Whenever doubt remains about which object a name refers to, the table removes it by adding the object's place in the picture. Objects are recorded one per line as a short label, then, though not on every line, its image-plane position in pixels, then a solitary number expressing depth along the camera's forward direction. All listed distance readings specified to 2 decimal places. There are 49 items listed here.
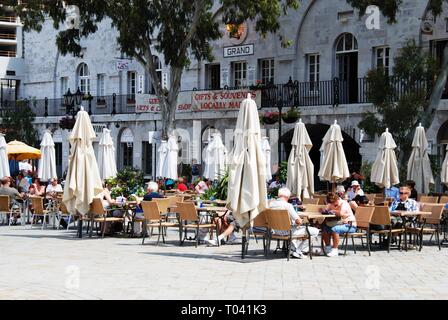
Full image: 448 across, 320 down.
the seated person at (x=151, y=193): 19.48
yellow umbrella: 30.41
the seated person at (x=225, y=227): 18.14
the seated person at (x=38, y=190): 24.38
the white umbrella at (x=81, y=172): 19.36
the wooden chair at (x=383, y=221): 16.88
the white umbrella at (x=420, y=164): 23.44
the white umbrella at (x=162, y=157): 30.29
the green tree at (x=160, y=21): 29.20
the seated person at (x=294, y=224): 15.62
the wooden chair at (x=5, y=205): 22.73
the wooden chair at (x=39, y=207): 21.82
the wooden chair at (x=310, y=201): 20.16
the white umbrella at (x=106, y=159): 25.31
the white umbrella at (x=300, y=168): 21.50
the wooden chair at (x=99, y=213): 19.33
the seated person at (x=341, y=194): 17.80
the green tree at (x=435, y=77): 26.48
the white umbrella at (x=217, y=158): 28.95
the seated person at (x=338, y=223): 16.44
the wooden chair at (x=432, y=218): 17.78
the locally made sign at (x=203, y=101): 36.44
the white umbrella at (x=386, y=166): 22.44
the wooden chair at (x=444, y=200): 20.91
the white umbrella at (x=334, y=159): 22.06
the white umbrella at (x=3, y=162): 24.81
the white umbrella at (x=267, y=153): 26.66
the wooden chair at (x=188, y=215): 17.70
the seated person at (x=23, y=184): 27.25
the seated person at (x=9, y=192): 23.53
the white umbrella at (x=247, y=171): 15.45
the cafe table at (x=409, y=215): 17.11
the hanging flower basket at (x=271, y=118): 33.09
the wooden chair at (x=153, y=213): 18.19
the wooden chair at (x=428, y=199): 21.00
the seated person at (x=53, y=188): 23.76
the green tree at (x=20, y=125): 45.94
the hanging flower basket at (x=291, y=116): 33.44
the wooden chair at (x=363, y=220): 16.76
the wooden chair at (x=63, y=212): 21.00
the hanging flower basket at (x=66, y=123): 35.72
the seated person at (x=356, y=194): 19.97
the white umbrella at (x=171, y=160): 29.98
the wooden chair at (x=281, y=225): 15.39
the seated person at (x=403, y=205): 17.69
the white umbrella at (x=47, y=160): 27.69
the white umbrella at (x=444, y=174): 21.92
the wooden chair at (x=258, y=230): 15.52
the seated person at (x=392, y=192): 22.25
